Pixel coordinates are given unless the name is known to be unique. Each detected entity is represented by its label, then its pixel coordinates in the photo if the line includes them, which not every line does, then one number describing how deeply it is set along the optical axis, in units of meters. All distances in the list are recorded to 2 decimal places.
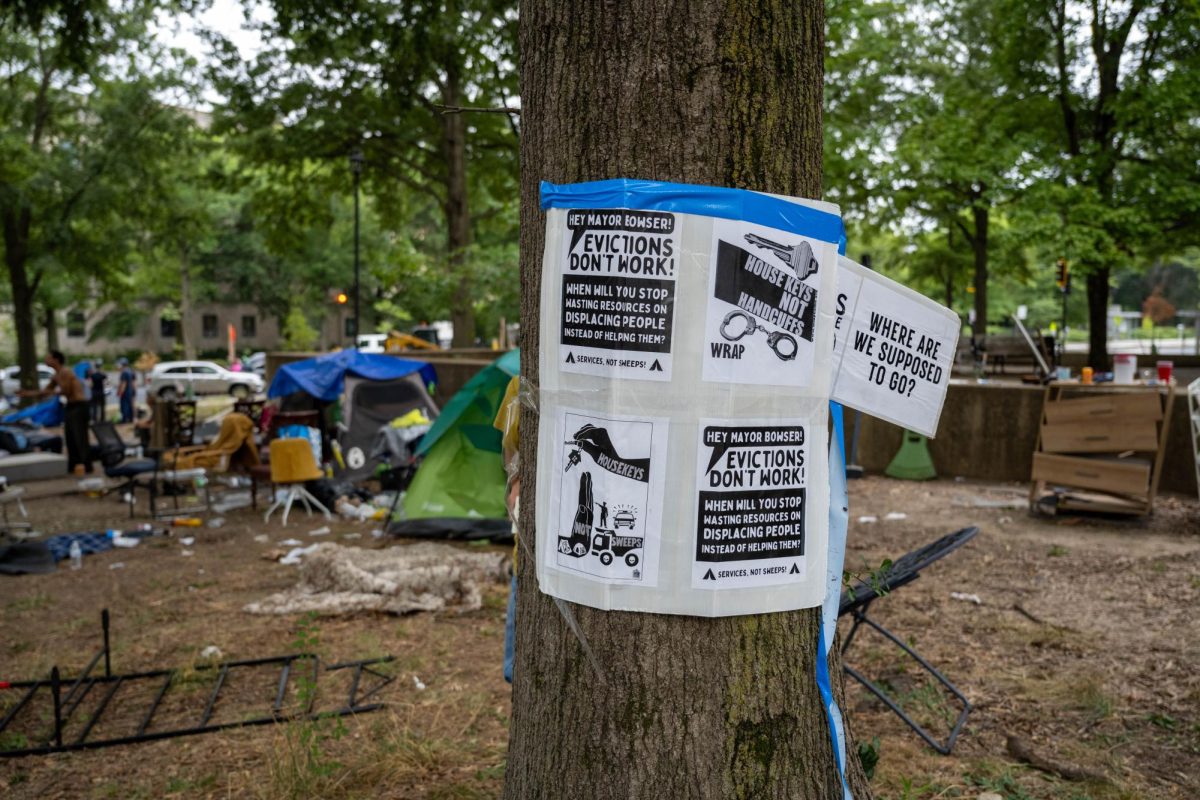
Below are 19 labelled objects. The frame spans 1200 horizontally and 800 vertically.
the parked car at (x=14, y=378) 30.81
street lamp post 20.17
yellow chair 10.54
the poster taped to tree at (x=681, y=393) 2.08
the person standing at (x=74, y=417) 14.31
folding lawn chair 4.08
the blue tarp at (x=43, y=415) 17.92
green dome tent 9.62
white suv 32.81
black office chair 11.12
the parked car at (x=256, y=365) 39.47
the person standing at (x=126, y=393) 22.58
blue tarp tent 13.37
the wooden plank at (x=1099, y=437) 8.52
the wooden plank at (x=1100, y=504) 8.73
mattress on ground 12.73
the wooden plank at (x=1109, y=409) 8.51
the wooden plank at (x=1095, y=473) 8.70
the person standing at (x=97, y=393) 21.45
